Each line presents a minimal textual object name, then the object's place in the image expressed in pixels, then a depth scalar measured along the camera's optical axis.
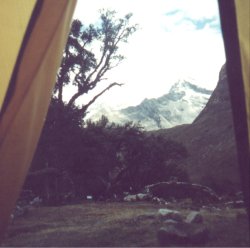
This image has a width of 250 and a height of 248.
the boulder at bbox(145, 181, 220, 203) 9.34
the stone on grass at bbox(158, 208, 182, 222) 5.42
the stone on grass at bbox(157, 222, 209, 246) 3.88
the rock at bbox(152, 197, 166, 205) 8.29
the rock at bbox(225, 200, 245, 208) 7.26
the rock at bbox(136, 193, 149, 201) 8.96
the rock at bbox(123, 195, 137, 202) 8.95
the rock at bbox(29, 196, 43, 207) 8.79
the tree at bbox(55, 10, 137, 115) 14.03
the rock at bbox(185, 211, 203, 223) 4.85
